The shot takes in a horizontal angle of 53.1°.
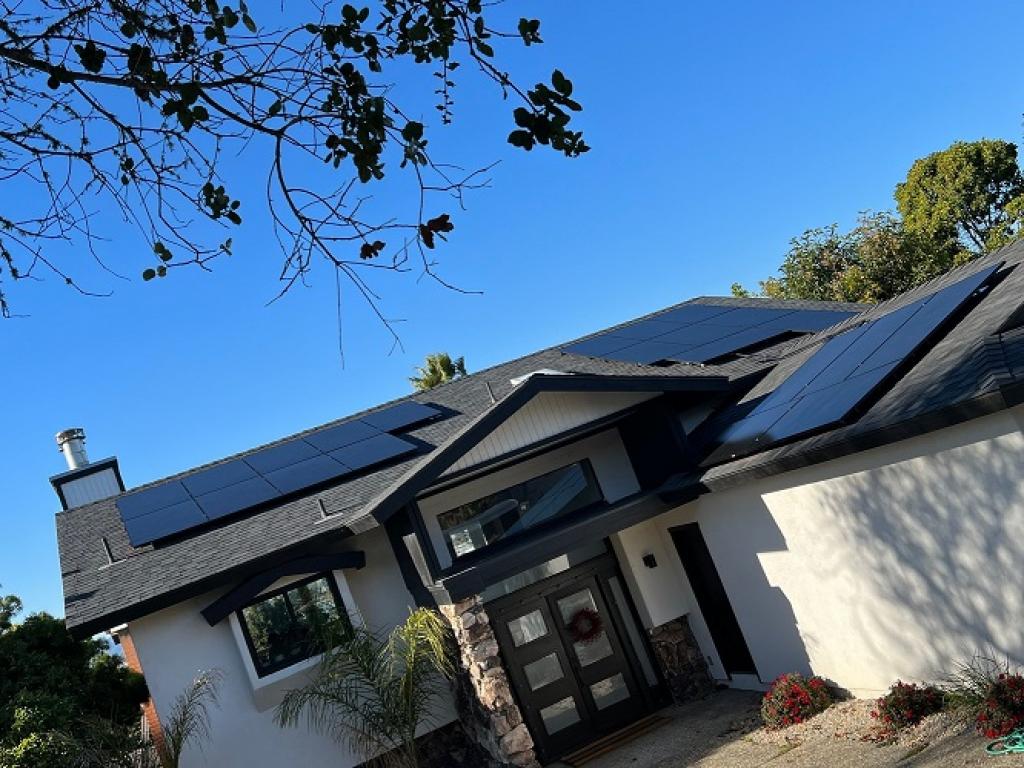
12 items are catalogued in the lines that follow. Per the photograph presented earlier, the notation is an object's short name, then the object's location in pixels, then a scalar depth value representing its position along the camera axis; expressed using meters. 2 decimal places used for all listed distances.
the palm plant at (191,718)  13.91
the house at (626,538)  10.89
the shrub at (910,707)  11.01
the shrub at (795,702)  12.96
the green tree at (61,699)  13.67
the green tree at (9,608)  24.11
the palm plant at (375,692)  14.35
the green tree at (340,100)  6.32
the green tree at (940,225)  36.75
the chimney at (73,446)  24.31
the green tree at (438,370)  39.84
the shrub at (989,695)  9.52
